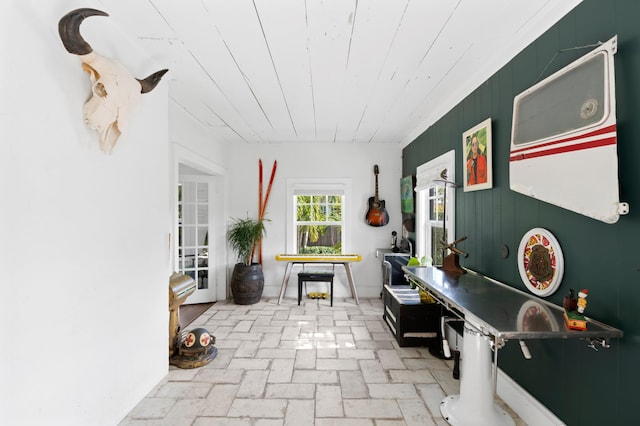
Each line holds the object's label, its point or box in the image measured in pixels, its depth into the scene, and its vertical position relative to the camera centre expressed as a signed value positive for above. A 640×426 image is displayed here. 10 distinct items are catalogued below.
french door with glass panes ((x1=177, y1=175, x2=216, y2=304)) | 4.32 -0.26
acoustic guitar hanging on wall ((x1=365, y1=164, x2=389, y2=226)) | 4.55 +0.03
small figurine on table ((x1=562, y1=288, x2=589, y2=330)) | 1.24 -0.42
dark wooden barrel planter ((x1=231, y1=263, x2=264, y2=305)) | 4.15 -0.96
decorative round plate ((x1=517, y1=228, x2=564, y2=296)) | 1.57 -0.26
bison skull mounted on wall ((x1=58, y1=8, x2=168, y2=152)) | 1.33 +0.69
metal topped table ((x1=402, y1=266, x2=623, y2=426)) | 1.26 -0.49
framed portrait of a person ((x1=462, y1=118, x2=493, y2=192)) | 2.15 +0.46
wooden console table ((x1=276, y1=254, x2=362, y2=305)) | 4.20 -0.63
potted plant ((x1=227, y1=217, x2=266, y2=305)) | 4.16 -0.77
